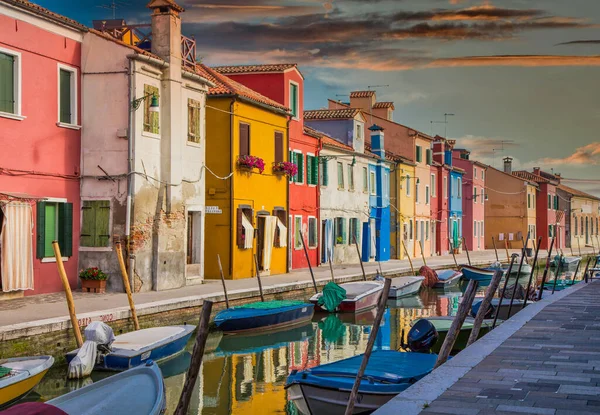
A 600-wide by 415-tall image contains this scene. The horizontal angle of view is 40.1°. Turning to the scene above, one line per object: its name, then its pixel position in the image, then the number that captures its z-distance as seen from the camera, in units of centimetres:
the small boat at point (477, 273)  3778
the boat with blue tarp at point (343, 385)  1008
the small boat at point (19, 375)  1130
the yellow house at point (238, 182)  2705
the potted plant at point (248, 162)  2744
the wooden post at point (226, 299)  2053
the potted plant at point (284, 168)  3058
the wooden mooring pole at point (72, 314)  1434
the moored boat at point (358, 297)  2514
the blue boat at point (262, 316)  1972
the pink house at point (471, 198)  6309
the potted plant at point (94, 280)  2077
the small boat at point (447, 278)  3516
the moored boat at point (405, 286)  2977
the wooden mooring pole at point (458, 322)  1140
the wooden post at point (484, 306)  1359
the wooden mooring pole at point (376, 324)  873
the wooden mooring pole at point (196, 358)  704
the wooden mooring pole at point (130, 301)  1641
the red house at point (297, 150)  3253
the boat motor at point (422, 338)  1499
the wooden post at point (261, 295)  2175
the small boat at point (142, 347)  1440
